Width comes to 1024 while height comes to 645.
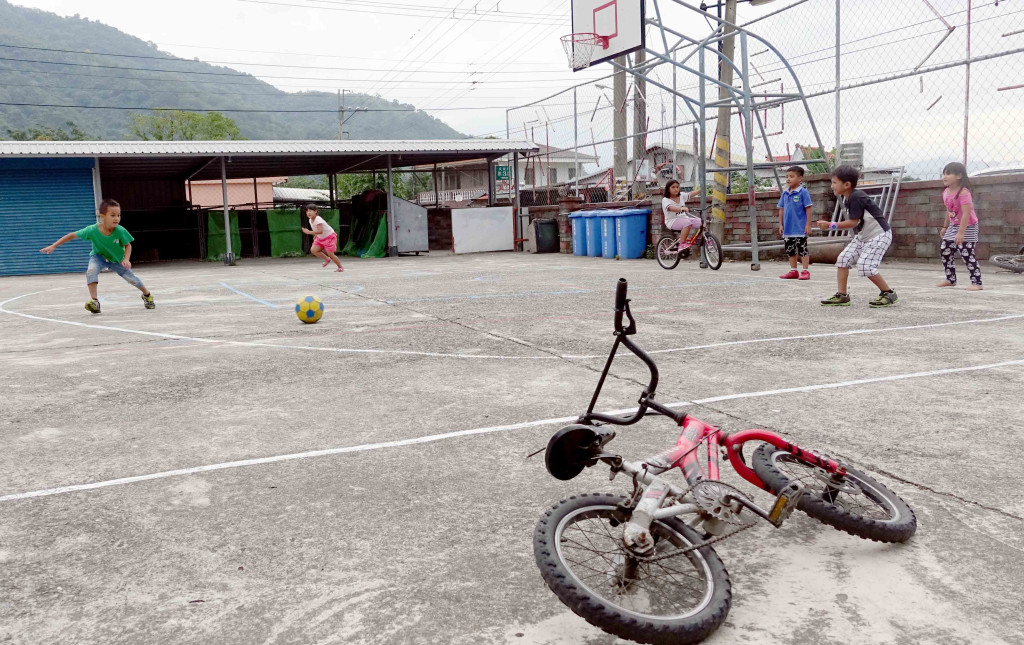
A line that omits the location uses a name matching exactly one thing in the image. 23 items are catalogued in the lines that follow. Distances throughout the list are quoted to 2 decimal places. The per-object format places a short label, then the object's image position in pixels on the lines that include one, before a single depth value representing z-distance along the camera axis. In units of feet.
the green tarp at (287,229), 94.58
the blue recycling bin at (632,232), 63.26
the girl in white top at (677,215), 48.80
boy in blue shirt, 40.68
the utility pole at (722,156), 52.16
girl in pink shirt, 32.68
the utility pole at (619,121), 68.85
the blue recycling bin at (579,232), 70.59
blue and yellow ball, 28.76
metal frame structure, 47.57
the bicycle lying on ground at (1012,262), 39.40
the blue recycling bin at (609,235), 64.91
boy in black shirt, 29.04
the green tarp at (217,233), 93.91
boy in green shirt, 34.86
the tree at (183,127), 229.45
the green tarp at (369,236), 87.56
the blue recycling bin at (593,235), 68.18
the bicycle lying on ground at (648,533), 7.30
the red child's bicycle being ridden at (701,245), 48.47
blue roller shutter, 72.33
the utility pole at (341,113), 207.46
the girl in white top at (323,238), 58.34
